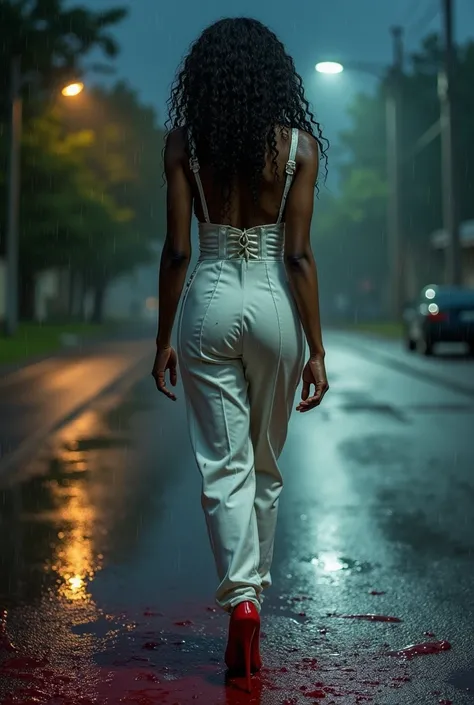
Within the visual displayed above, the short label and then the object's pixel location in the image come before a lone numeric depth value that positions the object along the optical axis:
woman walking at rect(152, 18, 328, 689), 4.28
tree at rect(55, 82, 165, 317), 56.53
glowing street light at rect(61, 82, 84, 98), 30.82
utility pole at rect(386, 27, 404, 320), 47.31
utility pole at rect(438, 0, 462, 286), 33.34
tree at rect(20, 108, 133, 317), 39.84
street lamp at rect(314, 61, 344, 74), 33.25
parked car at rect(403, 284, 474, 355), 26.84
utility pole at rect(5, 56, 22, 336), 29.47
